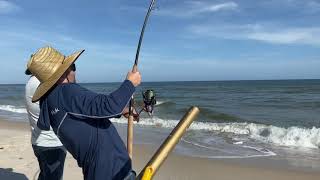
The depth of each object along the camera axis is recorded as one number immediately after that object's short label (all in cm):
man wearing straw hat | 142
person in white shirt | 245
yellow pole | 138
